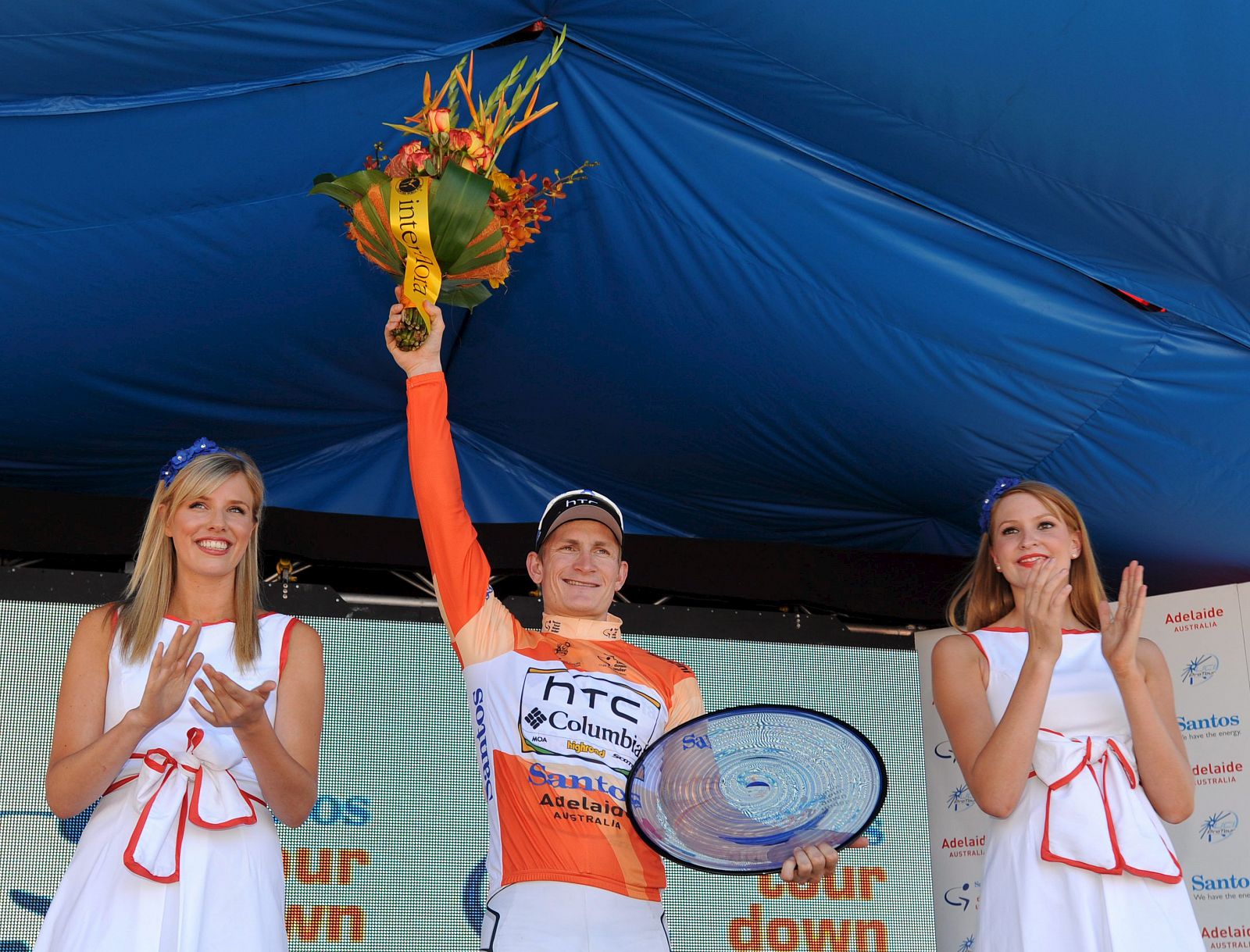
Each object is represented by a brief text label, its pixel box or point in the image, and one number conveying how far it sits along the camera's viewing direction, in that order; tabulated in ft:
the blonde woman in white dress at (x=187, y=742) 7.48
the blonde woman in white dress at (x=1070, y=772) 8.18
